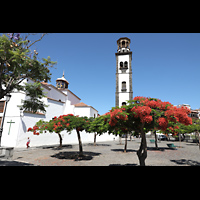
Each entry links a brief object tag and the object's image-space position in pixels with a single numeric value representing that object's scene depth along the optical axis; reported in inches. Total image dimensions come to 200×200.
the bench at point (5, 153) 372.5
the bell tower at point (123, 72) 1188.9
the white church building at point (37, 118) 650.7
